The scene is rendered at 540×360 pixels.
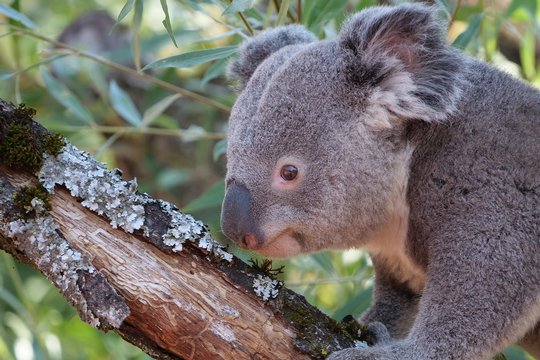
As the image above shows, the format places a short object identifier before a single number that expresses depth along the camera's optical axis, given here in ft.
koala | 16.22
